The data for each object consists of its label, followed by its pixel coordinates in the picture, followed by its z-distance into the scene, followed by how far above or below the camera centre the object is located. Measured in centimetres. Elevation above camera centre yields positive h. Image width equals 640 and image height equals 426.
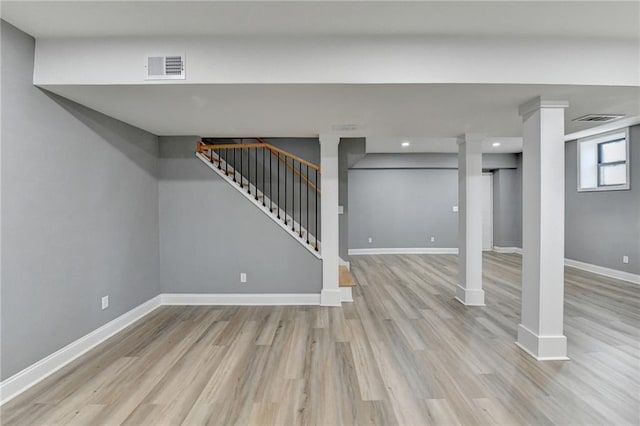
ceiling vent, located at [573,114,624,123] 311 +101
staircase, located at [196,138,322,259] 532 +51
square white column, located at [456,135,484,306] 401 -13
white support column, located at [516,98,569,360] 260 -14
